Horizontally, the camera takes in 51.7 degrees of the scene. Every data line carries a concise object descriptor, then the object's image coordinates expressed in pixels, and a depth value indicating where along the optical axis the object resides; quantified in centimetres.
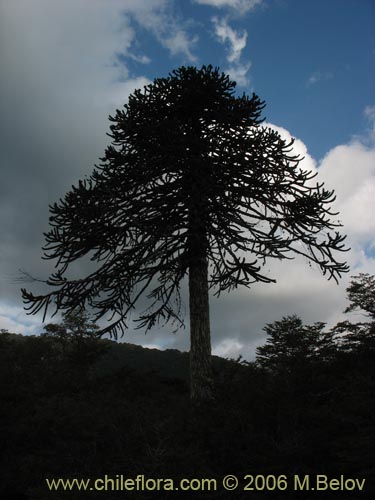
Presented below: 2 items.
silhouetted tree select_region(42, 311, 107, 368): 3084
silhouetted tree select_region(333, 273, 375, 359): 739
